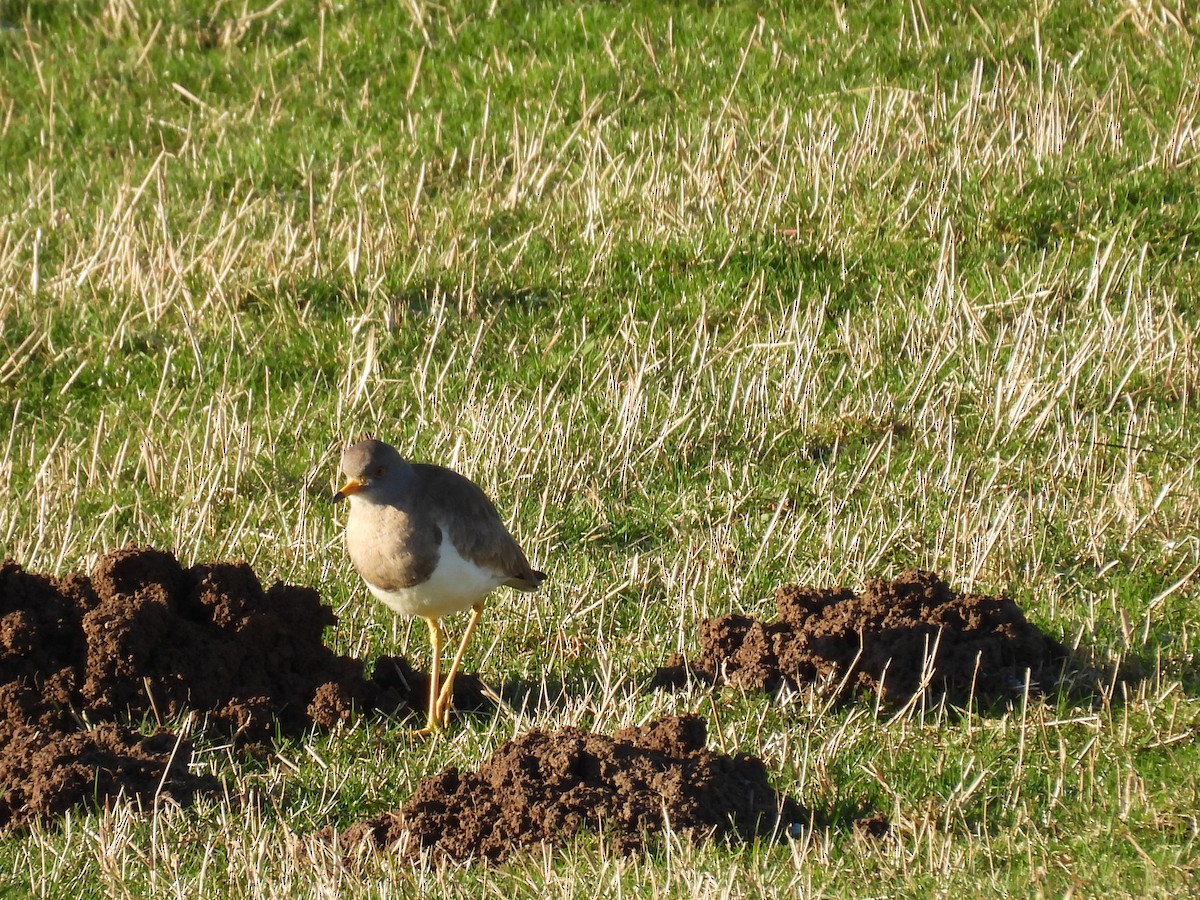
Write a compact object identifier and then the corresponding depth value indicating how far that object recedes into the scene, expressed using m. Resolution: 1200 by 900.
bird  12.68
